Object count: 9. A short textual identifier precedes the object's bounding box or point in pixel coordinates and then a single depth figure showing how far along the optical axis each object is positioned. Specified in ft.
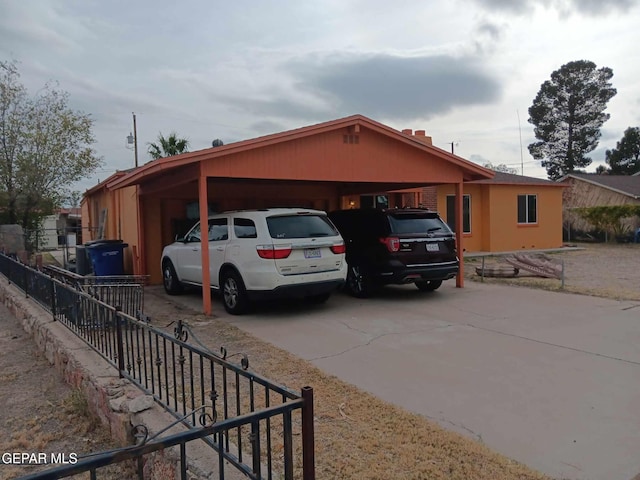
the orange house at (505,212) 62.49
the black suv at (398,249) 29.58
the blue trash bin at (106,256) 38.78
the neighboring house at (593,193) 93.62
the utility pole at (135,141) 114.42
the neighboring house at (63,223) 70.44
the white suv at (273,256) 25.30
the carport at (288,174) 27.58
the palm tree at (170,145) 83.10
